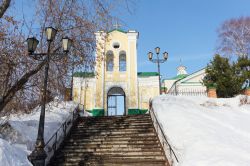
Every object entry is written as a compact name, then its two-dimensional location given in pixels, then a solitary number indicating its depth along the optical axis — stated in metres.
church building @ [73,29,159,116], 17.34
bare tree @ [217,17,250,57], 19.05
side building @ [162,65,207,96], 15.41
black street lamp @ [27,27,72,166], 5.08
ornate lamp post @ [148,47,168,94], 13.70
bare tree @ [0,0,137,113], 6.92
